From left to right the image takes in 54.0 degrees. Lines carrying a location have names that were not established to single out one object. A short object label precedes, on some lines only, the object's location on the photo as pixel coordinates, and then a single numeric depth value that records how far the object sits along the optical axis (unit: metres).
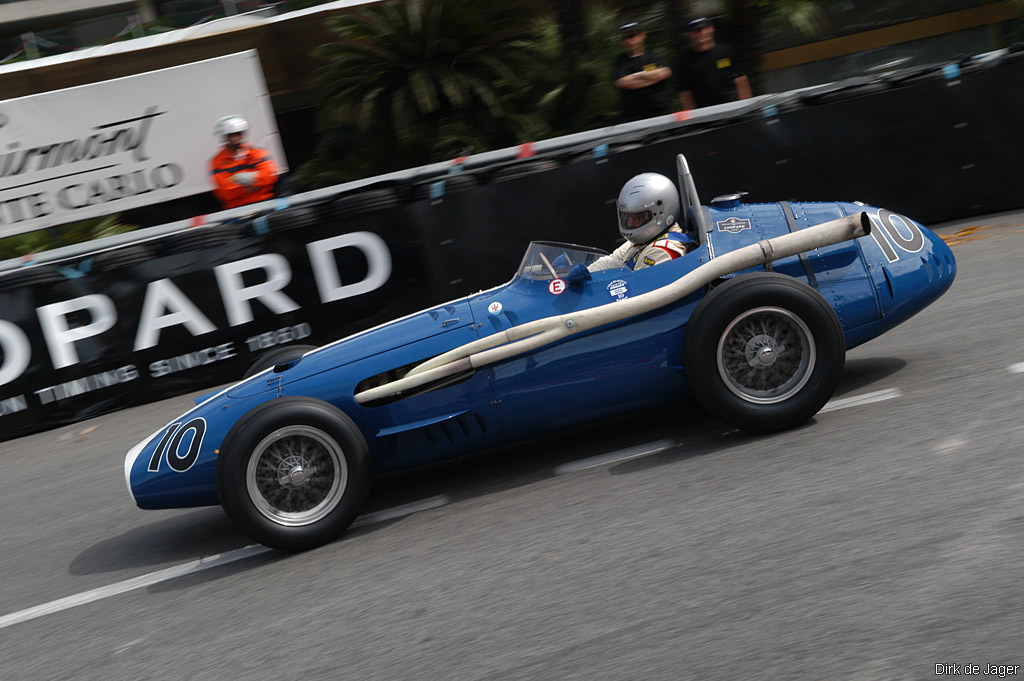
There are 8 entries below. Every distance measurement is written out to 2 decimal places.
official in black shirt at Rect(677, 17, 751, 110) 9.55
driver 5.12
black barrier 8.10
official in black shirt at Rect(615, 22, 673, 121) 9.51
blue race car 4.55
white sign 10.04
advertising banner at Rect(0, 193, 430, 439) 8.05
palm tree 12.33
